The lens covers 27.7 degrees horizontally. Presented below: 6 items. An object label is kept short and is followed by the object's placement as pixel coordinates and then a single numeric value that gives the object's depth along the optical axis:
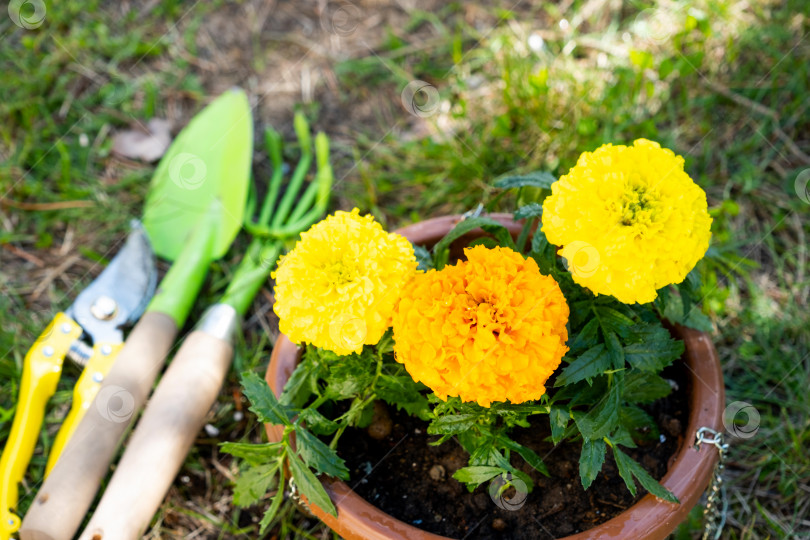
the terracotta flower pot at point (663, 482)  0.81
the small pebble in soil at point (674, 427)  0.86
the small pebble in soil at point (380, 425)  0.86
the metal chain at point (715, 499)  0.83
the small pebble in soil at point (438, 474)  0.86
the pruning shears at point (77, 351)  0.91
